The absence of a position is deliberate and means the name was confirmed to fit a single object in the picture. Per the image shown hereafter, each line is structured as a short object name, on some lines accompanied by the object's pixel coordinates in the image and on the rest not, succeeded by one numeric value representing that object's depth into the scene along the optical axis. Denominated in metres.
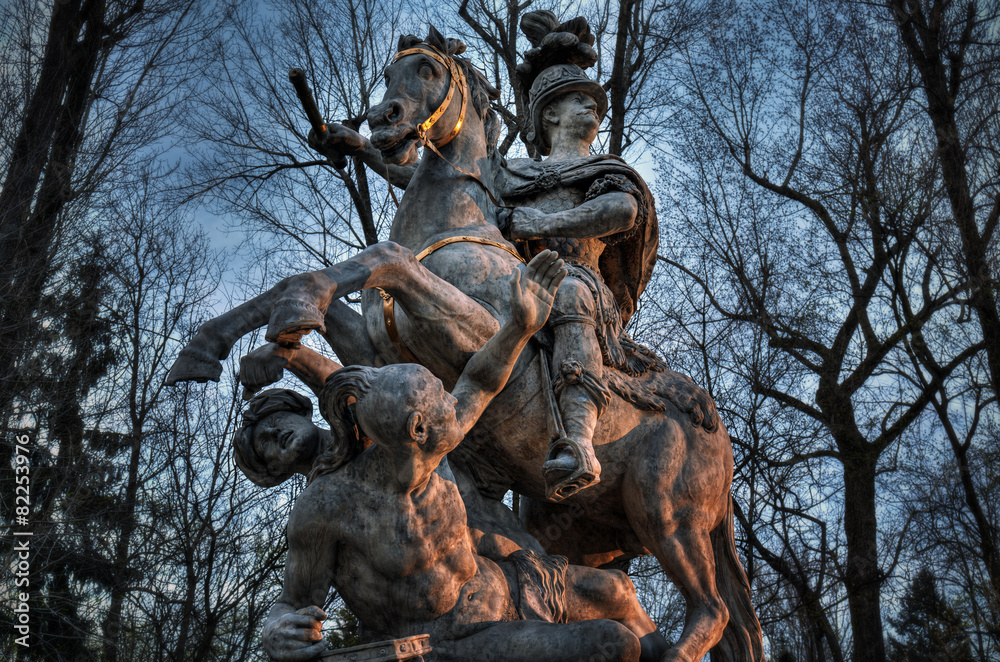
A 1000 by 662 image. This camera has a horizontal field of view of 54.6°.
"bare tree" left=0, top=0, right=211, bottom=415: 7.75
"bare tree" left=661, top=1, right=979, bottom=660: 9.18
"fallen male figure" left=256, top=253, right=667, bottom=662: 2.90
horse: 3.64
